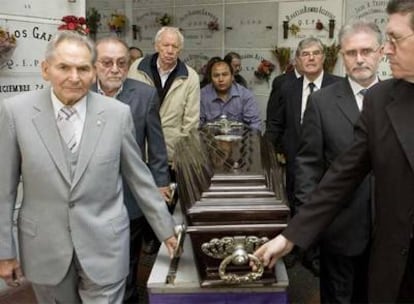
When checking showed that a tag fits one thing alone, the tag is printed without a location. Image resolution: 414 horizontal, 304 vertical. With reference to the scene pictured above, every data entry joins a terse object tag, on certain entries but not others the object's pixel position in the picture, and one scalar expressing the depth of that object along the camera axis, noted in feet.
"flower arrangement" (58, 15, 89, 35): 6.50
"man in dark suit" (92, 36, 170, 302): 7.36
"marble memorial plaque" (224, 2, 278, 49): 16.67
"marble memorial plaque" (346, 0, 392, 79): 14.12
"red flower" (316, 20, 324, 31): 15.35
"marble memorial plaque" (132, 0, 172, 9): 19.34
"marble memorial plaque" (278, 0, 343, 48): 15.16
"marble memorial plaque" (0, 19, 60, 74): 9.29
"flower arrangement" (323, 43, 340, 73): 14.79
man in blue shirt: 11.51
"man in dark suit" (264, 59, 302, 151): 11.18
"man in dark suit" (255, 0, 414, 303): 4.30
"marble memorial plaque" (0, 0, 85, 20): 9.18
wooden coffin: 4.92
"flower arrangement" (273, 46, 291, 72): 16.05
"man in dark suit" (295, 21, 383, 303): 6.22
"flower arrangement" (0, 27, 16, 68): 8.81
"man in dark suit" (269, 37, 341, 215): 10.30
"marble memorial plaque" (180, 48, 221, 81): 18.40
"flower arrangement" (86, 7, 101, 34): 20.04
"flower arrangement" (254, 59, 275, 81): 16.57
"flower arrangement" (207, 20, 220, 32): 17.99
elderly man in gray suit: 5.15
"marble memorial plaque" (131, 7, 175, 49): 19.65
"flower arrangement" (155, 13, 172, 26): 19.13
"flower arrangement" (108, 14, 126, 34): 20.01
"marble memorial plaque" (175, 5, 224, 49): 18.02
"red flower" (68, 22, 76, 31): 6.59
